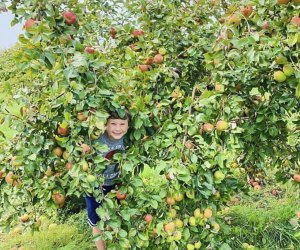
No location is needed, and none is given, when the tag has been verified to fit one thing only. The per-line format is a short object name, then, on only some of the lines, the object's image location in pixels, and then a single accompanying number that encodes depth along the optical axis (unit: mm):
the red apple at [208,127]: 1775
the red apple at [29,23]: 1656
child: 2030
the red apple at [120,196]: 1877
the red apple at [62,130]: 1798
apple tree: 1703
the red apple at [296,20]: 1623
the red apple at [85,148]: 1742
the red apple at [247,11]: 1831
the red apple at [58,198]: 1896
